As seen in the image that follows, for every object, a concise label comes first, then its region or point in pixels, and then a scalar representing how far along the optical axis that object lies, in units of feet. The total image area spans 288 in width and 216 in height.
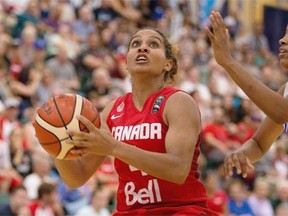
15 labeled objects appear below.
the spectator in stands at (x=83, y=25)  45.92
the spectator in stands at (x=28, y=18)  41.65
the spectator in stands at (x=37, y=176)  31.89
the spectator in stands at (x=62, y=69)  40.24
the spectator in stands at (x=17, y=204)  29.09
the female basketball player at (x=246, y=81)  15.90
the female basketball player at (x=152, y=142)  15.55
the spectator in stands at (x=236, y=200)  38.27
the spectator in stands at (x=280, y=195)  40.37
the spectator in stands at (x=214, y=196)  35.32
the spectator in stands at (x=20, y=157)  32.81
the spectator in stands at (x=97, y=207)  32.35
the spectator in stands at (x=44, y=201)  29.55
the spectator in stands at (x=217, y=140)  41.52
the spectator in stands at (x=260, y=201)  39.32
